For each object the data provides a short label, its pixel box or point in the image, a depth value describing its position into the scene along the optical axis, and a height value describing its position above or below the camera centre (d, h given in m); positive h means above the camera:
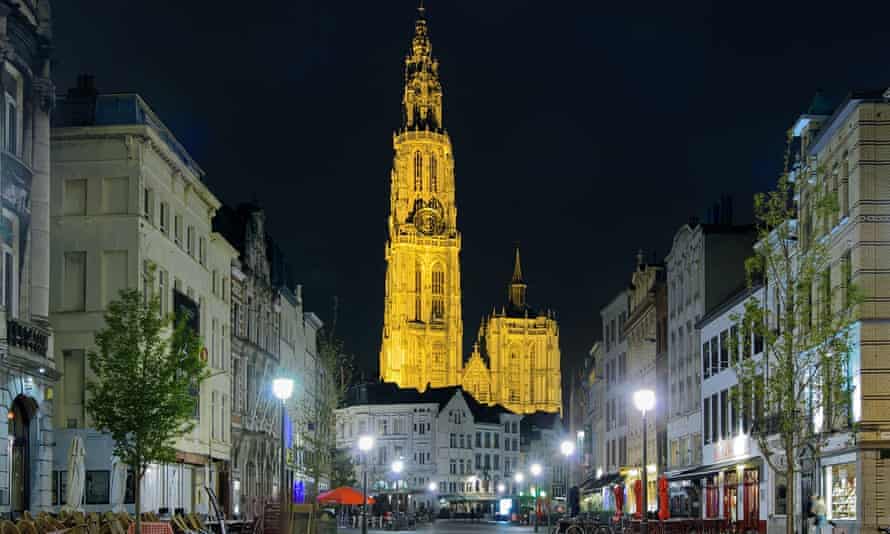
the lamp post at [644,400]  39.09 +0.93
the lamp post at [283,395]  36.50 +0.98
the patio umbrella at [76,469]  38.09 -0.88
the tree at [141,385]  36.50 +1.23
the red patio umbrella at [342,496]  58.94 -2.43
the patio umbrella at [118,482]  47.56 -1.52
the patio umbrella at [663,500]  49.50 -2.21
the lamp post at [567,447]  69.69 -0.56
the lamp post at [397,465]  90.44 -1.82
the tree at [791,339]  32.53 +2.17
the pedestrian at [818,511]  34.91 -1.76
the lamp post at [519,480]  148.57 -4.68
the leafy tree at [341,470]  103.25 -2.58
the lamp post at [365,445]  53.68 -0.37
